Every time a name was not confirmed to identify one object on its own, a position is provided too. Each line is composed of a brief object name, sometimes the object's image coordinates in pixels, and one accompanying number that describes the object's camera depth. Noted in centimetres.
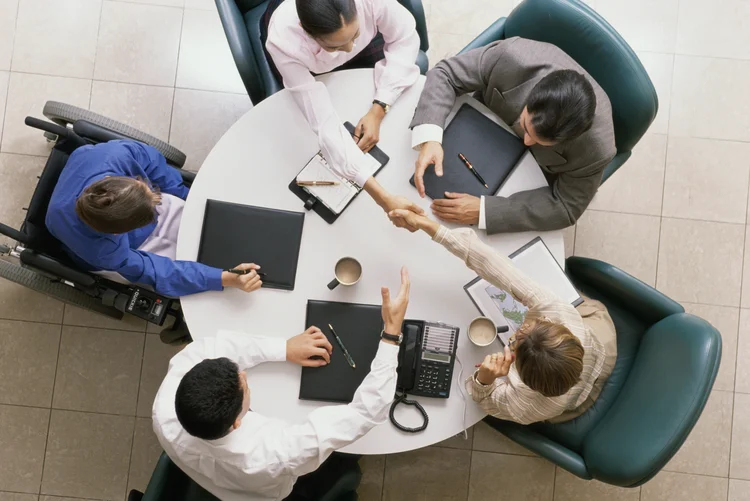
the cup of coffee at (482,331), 196
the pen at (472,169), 207
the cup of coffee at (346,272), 198
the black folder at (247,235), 203
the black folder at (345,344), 197
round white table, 197
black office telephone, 195
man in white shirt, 170
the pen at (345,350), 197
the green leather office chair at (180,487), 197
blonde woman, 174
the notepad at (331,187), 204
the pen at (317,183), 204
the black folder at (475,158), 206
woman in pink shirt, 199
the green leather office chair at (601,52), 200
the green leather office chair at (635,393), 177
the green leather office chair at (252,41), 218
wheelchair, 205
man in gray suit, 197
